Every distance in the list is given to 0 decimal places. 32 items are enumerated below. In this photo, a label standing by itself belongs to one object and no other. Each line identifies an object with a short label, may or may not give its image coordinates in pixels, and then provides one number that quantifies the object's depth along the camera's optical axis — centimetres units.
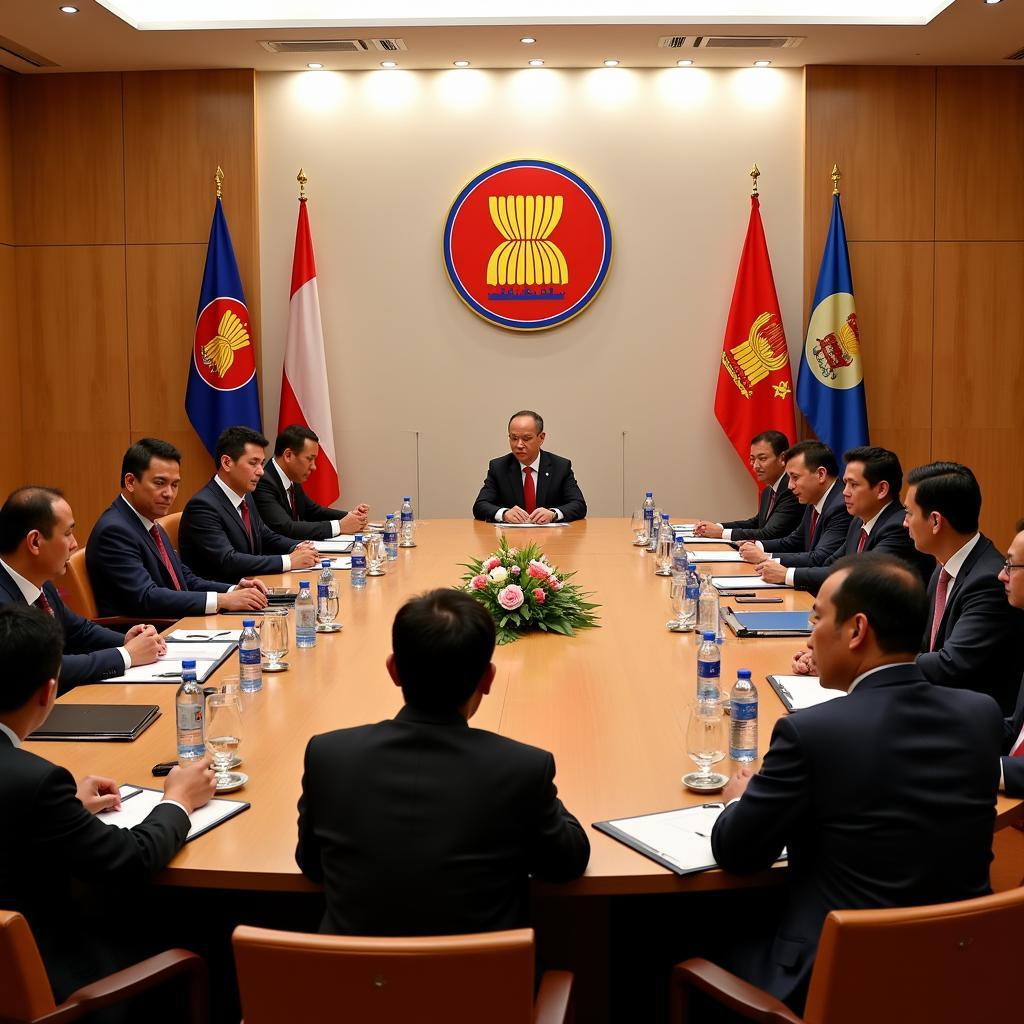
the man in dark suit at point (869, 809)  207
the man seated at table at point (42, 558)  352
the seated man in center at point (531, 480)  719
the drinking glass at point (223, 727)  275
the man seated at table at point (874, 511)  472
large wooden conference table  225
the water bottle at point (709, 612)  400
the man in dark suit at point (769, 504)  645
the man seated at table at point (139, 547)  471
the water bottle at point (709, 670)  314
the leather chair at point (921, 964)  178
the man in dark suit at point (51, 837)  207
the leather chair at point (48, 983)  185
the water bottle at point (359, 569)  495
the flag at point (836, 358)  770
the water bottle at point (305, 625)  394
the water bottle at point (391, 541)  579
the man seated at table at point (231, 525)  544
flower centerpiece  406
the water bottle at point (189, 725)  269
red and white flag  792
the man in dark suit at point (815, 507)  553
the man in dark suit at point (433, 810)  196
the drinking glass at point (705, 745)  262
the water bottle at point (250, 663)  336
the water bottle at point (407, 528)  614
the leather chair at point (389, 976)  165
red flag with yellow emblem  788
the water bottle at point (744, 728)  276
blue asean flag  781
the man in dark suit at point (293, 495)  652
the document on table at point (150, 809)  238
